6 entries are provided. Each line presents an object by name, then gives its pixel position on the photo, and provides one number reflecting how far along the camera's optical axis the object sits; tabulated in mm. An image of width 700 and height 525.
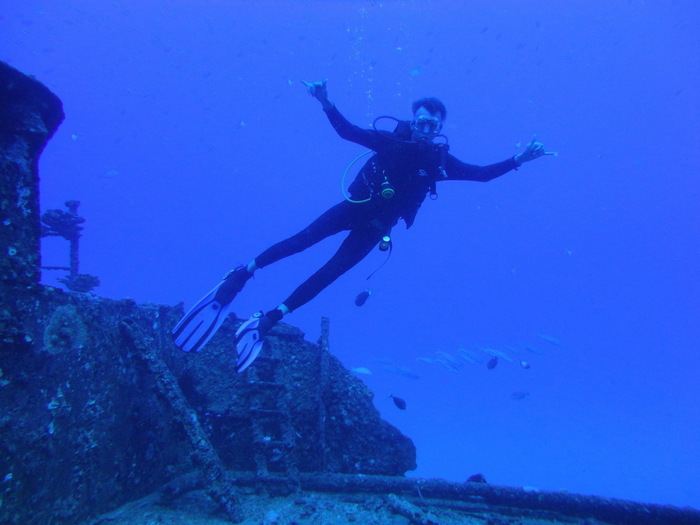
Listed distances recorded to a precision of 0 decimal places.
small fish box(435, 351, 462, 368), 18578
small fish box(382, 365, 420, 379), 19859
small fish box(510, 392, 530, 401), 16969
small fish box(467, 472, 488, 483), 5214
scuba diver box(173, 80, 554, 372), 5367
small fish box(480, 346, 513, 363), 17062
